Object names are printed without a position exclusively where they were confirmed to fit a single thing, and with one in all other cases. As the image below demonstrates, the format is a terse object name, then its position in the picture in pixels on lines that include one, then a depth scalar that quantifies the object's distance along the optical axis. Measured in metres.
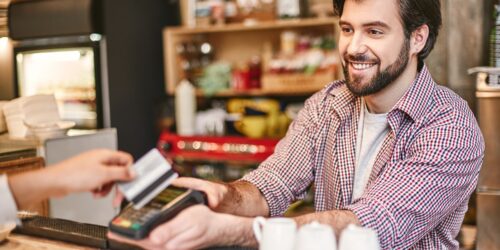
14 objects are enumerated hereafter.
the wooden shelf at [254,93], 4.39
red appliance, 4.13
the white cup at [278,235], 1.27
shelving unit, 4.35
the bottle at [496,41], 3.25
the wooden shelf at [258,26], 4.19
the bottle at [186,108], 4.61
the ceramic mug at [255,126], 4.27
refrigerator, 4.38
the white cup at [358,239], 1.20
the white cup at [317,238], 1.21
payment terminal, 1.32
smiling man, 1.70
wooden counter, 1.85
